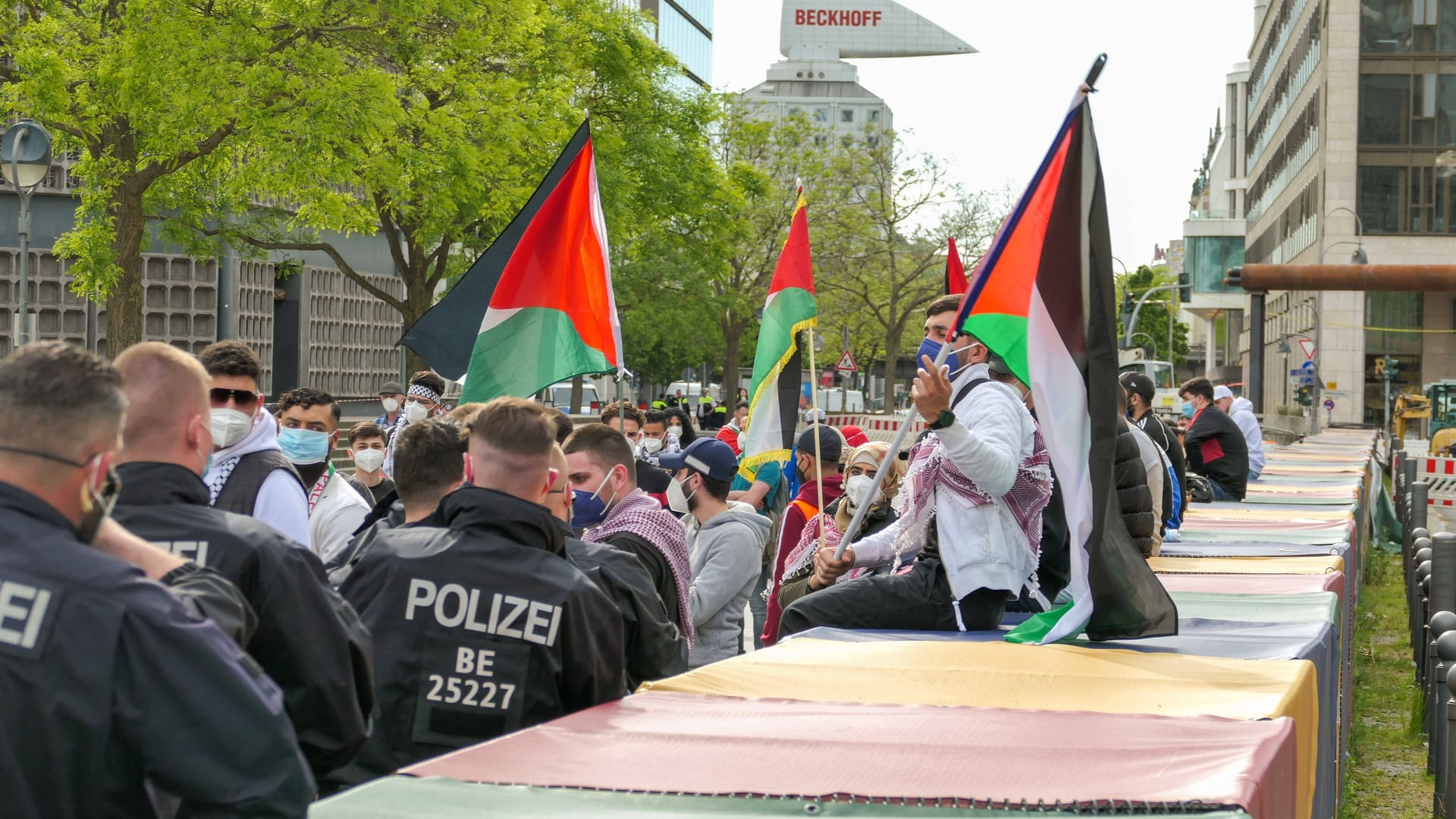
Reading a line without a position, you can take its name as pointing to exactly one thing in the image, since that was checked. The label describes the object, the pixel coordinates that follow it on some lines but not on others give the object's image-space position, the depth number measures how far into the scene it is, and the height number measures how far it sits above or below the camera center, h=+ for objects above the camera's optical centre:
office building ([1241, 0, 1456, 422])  62.62 +9.90
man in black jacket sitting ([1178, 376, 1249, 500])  15.58 -0.28
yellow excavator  52.16 +0.63
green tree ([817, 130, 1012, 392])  47.97 +5.59
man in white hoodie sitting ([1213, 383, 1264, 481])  20.06 +0.02
